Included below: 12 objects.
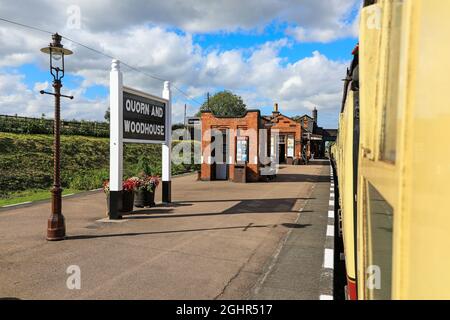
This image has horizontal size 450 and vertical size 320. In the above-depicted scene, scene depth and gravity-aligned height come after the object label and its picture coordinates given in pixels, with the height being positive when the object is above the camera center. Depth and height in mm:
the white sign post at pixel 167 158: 11961 -361
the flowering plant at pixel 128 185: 9688 -1123
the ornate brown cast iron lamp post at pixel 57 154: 7102 -164
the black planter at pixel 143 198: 10922 -1659
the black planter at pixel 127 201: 9963 -1588
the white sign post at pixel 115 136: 9242 +309
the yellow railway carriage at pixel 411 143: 1009 +29
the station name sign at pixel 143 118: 9820 +941
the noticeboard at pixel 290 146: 41031 +446
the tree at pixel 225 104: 90688 +12038
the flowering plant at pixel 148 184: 10992 -1185
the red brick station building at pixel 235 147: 19891 +110
